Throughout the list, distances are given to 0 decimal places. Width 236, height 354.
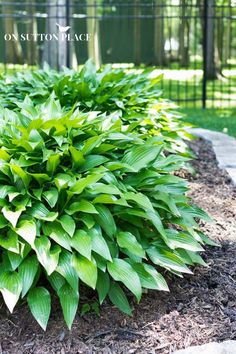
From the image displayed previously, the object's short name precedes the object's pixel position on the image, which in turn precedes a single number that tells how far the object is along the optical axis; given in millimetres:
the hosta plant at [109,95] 5478
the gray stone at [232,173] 5448
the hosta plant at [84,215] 2922
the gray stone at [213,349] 2773
